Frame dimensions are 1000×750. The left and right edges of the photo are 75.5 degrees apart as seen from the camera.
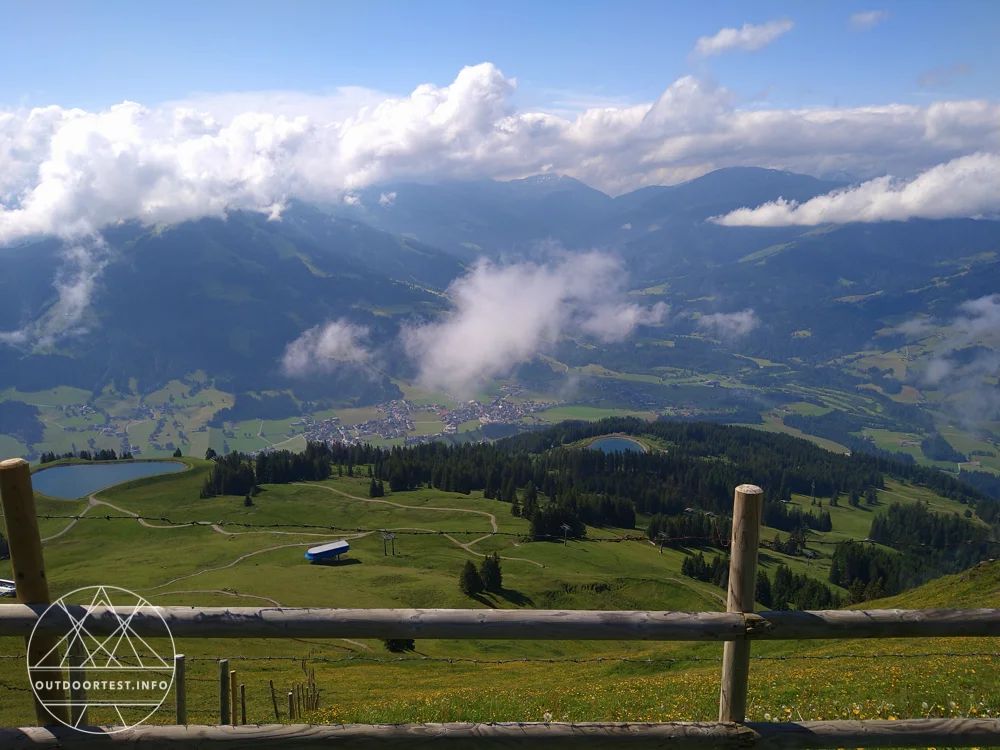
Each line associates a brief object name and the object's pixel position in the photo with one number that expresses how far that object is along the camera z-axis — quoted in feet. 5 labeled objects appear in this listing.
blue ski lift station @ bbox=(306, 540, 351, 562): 322.96
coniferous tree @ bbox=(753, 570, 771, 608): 338.34
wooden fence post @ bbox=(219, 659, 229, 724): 50.37
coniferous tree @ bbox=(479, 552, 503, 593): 293.02
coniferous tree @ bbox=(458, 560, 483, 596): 282.97
